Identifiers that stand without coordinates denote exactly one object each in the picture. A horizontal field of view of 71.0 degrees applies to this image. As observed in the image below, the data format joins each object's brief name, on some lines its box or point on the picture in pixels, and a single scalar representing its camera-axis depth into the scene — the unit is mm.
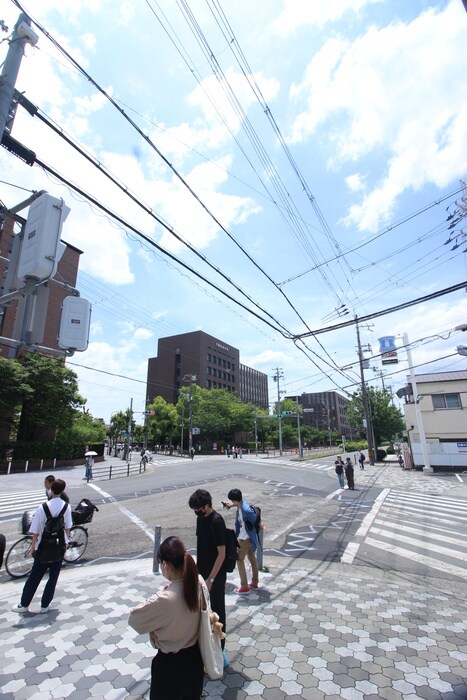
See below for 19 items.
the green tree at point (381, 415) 41719
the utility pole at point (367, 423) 33669
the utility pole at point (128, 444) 39128
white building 27062
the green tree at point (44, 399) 30922
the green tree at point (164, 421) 60938
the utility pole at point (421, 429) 25500
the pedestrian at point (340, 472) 18498
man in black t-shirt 3516
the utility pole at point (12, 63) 3469
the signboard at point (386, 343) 21703
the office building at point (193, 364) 78525
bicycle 6348
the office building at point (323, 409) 117062
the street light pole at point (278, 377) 48831
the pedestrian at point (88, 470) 22266
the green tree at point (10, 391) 27422
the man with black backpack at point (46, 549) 4523
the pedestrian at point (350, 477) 17812
